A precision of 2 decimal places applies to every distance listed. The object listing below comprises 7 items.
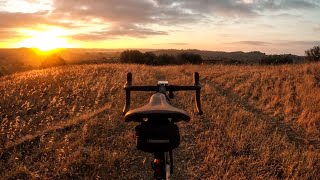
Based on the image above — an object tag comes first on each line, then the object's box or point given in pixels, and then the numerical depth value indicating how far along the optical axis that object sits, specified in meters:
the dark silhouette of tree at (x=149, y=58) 40.88
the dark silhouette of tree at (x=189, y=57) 43.67
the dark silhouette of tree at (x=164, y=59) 41.03
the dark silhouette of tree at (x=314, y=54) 22.04
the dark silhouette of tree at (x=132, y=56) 43.06
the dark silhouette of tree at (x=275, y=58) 32.60
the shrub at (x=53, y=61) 44.16
